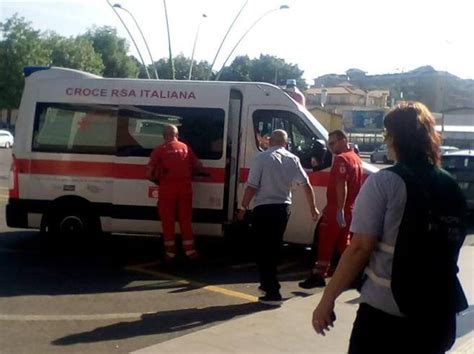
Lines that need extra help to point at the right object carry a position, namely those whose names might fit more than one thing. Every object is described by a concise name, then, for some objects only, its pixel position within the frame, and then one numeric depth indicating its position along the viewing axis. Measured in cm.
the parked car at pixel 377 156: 4245
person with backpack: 302
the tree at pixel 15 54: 5625
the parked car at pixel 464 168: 1369
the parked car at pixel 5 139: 4443
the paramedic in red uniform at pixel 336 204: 745
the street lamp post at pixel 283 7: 3275
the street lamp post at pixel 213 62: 3794
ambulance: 898
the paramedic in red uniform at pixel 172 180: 835
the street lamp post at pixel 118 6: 3430
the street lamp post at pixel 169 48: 3758
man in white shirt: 684
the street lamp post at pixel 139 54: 3819
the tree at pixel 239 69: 5781
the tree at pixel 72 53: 6381
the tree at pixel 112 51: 7300
